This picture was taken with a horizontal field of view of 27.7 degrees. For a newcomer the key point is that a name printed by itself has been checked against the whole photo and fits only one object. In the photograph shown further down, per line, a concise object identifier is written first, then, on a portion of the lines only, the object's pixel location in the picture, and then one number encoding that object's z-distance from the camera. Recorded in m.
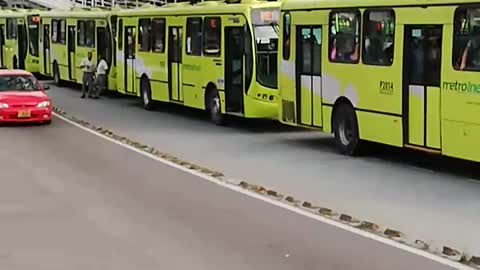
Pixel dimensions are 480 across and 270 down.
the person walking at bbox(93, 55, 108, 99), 33.25
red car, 23.55
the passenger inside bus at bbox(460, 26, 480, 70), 13.85
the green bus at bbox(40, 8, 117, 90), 33.95
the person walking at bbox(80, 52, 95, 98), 33.25
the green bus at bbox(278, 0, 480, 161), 14.18
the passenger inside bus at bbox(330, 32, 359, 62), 17.28
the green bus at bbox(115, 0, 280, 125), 22.22
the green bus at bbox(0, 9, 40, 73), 43.31
